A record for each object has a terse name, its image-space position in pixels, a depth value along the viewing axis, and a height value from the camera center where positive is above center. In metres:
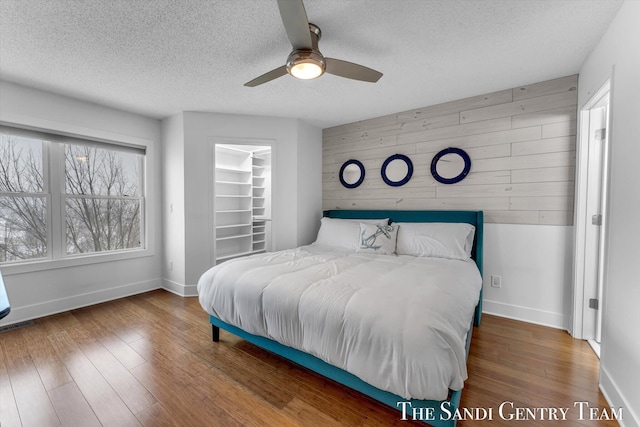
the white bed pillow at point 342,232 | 3.22 -0.34
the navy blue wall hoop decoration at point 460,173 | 3.00 +0.47
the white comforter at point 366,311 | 1.23 -0.61
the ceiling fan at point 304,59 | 1.36 +0.97
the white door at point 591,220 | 2.25 -0.12
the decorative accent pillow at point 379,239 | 2.94 -0.38
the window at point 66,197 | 2.76 +0.08
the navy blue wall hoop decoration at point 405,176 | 3.40 +0.47
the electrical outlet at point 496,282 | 2.83 -0.81
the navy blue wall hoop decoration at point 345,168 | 3.82 +0.49
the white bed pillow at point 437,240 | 2.66 -0.36
